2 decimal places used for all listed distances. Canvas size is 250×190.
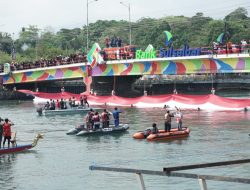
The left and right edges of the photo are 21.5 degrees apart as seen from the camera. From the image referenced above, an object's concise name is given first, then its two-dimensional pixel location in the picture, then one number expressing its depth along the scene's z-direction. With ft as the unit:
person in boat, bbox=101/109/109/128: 154.20
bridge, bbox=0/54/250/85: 221.87
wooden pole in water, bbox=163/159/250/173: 43.22
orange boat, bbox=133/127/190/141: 141.18
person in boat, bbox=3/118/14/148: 125.59
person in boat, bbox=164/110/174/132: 141.93
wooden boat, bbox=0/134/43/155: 124.16
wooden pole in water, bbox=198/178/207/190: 42.34
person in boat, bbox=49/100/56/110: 223.51
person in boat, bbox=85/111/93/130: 152.87
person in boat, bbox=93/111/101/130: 153.28
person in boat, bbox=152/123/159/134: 142.35
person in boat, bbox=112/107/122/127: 155.11
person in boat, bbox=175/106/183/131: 145.28
